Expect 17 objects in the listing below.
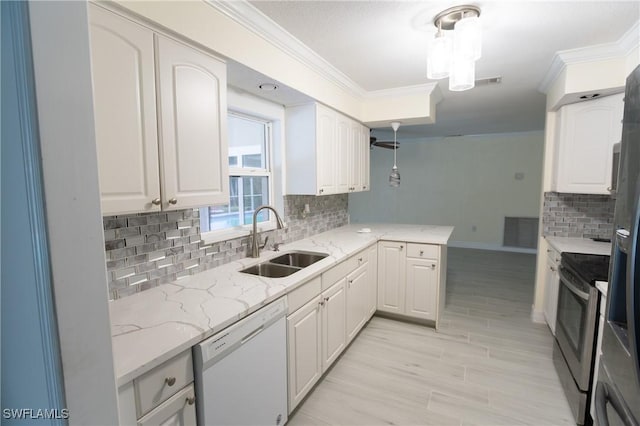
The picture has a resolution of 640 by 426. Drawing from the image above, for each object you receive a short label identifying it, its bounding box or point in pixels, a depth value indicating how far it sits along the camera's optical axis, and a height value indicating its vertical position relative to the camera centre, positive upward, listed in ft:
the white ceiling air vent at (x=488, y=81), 9.42 +3.32
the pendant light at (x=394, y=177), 11.43 +0.40
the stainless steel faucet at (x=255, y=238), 7.38 -1.20
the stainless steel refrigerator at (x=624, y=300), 2.49 -1.04
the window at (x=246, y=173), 7.63 +0.42
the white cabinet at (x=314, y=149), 8.71 +1.17
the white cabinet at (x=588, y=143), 8.18 +1.20
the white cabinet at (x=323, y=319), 5.98 -3.07
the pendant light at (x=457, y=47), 5.36 +2.56
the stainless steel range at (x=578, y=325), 5.87 -2.93
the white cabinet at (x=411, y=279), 9.73 -3.02
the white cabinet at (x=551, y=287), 8.83 -3.08
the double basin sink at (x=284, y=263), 7.10 -1.88
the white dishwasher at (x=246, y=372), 3.97 -2.73
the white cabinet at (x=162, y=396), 3.16 -2.31
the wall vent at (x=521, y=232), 19.56 -2.92
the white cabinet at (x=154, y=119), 3.79 +1.02
